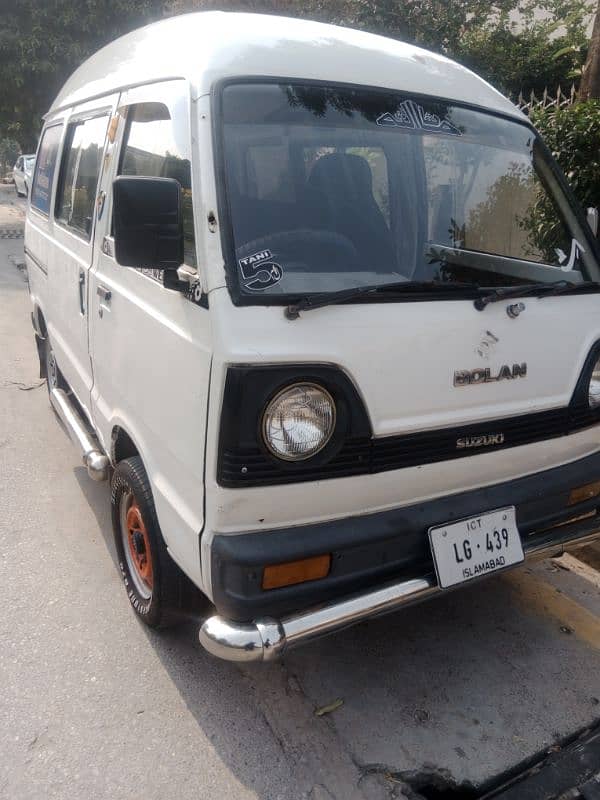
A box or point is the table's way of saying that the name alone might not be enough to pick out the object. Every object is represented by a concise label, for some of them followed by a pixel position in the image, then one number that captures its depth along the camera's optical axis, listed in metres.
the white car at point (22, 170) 16.42
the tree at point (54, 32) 13.43
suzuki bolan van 2.15
